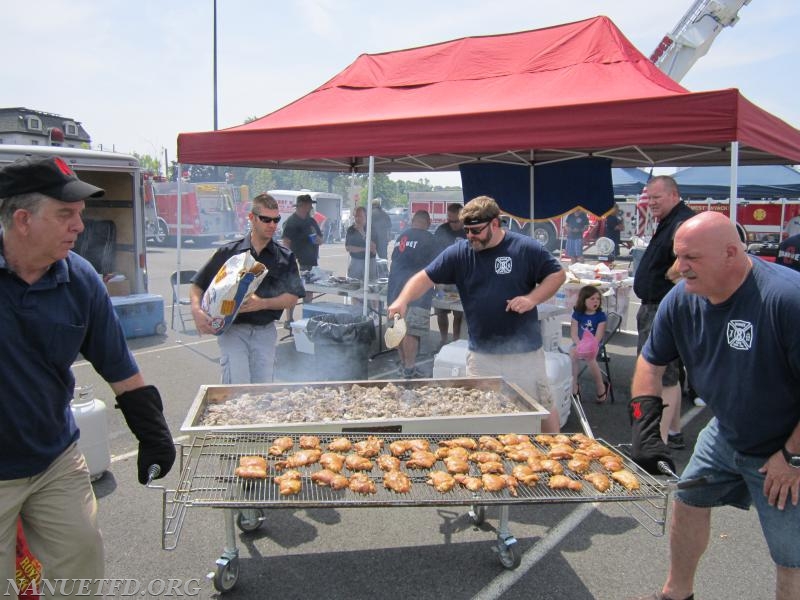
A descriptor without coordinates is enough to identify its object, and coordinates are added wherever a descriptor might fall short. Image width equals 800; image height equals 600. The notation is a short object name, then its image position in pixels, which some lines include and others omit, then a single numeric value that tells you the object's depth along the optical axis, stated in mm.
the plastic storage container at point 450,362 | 5141
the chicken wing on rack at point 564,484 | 2785
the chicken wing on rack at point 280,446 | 3082
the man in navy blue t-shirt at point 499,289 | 3898
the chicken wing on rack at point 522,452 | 3127
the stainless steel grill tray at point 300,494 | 2496
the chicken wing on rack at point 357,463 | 2959
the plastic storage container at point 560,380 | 4964
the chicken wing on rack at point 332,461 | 2918
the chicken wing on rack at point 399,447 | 3166
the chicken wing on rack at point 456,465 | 2941
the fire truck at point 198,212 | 24938
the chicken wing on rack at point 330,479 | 2746
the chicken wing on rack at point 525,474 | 2857
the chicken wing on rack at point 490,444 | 3258
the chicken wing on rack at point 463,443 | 3262
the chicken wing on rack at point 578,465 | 2973
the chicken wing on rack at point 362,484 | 2715
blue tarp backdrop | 8289
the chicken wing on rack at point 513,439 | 3299
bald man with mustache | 2311
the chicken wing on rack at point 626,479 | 2771
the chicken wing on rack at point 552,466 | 2962
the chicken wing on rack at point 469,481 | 2760
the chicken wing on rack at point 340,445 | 3172
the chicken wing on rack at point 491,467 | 2965
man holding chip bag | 4074
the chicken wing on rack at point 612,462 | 2996
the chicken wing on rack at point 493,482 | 2762
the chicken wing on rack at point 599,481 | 2791
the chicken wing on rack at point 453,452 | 3119
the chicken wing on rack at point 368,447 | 3143
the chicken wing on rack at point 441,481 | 2758
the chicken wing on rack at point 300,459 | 2967
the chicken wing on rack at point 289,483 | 2648
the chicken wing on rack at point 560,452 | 3131
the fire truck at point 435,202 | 28750
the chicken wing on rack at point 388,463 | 2990
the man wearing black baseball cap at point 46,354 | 1995
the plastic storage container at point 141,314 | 8367
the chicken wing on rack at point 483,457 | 3072
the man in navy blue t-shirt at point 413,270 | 6832
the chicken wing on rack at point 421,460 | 3049
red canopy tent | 4621
